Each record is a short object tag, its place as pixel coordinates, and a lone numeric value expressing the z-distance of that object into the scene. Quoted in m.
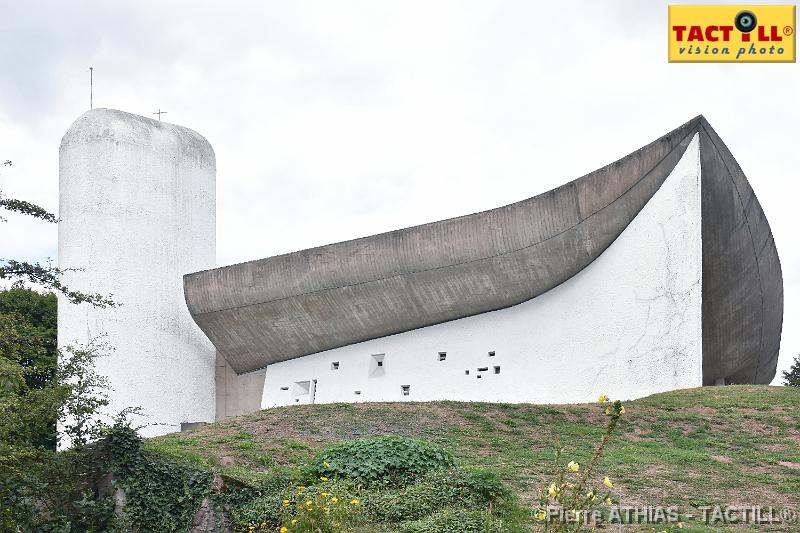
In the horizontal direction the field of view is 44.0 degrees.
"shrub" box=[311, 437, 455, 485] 12.09
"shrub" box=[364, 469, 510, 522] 10.73
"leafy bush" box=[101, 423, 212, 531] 12.01
